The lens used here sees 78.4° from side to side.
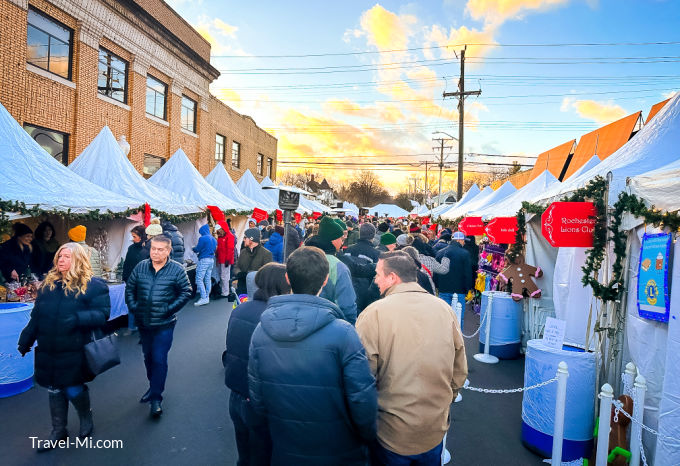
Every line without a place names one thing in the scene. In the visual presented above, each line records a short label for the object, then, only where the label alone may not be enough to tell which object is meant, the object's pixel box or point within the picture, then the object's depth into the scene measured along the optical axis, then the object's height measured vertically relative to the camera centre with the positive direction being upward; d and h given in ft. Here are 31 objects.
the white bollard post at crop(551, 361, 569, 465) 11.99 -5.33
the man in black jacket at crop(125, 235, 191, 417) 14.93 -3.34
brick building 38.27 +15.27
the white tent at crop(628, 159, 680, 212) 11.64 +1.40
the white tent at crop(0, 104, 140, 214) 21.43 +1.39
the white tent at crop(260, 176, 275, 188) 82.69 +6.83
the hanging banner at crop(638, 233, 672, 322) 11.65 -1.31
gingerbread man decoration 23.85 -3.05
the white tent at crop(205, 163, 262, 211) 56.80 +3.84
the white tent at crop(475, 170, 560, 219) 33.81 +2.86
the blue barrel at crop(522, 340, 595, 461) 13.26 -5.74
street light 171.49 +25.69
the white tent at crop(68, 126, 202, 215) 32.76 +2.79
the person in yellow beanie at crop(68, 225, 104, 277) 21.70 -1.50
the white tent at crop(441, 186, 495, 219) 48.33 +2.39
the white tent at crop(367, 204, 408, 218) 145.86 +3.59
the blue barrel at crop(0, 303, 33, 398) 16.28 -6.10
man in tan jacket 7.98 -2.85
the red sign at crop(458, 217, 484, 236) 36.47 -0.13
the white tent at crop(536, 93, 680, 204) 15.14 +3.20
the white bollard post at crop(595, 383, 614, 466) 11.11 -5.20
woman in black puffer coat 12.47 -3.67
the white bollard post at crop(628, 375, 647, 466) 11.29 -5.02
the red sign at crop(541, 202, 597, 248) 16.12 +0.22
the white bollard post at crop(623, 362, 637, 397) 12.47 -4.37
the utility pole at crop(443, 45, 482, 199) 79.51 +24.23
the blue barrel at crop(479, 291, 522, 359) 23.59 -5.75
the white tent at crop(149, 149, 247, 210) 43.39 +3.04
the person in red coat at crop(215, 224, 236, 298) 36.99 -3.73
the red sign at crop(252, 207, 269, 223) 52.09 +0.07
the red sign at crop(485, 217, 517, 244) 27.67 -0.25
